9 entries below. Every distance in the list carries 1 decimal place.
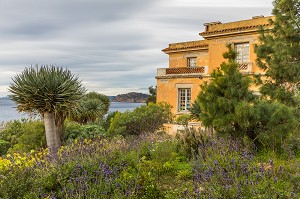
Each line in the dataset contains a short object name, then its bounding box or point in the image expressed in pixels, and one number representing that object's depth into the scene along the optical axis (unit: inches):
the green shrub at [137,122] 620.4
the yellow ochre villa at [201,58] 808.3
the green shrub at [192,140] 334.5
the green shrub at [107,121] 729.4
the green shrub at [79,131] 580.7
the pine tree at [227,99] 330.3
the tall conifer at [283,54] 489.7
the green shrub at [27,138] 543.3
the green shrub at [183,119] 751.7
